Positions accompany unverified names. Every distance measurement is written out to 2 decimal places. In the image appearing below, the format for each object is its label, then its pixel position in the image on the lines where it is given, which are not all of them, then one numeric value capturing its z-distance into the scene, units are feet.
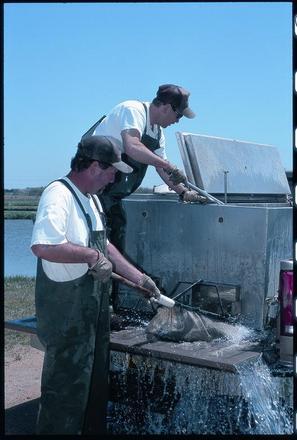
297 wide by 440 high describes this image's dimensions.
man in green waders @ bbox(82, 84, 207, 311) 13.01
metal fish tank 9.53
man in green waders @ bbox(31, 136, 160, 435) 9.48
